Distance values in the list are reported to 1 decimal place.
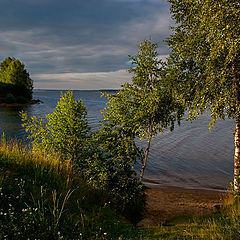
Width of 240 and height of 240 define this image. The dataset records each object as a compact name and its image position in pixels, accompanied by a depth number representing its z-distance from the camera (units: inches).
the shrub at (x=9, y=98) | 3298.5
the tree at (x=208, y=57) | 398.0
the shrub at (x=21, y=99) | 3469.0
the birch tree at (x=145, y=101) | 517.3
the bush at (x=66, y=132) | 562.6
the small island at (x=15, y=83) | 3363.7
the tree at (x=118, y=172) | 430.9
